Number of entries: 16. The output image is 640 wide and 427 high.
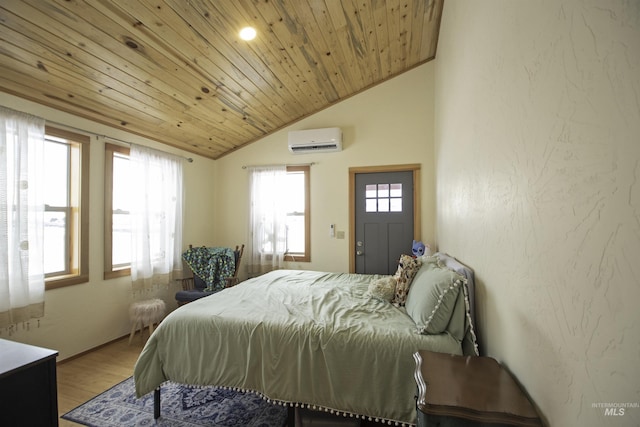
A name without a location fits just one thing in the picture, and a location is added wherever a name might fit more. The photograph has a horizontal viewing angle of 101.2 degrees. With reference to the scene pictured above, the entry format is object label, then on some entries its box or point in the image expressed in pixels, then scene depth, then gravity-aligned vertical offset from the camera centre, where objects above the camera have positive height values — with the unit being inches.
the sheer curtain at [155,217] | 122.3 -0.9
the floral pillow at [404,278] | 76.9 -19.4
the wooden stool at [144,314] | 114.0 -43.3
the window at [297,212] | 155.5 +1.6
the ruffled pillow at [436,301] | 56.8 -19.7
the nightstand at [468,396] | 33.0 -25.0
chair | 126.0 -36.1
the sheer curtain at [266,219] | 155.3 -2.5
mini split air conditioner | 143.6 +41.1
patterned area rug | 69.2 -54.6
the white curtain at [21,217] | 80.8 -0.3
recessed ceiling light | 85.0 +59.9
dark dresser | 40.8 -27.9
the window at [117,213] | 112.7 +1.1
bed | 54.9 -30.2
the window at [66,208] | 96.9 +3.0
